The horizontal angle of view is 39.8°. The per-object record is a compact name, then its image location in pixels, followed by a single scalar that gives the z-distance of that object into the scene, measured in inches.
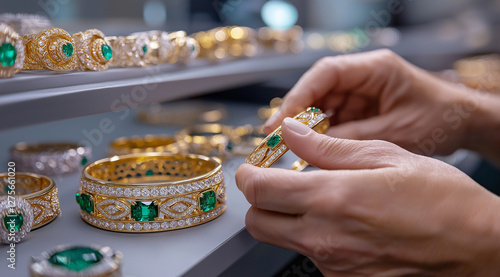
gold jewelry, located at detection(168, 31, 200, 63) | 15.8
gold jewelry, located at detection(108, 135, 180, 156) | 16.8
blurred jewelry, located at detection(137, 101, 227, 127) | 22.5
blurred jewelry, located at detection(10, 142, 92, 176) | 15.1
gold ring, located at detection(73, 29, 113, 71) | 12.9
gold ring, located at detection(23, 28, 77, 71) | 12.4
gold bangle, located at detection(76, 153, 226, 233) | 11.9
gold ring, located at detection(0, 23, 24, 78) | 11.0
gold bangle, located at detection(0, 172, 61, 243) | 11.2
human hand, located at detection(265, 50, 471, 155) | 16.6
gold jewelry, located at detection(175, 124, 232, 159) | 17.0
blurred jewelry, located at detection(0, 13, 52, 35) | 13.4
